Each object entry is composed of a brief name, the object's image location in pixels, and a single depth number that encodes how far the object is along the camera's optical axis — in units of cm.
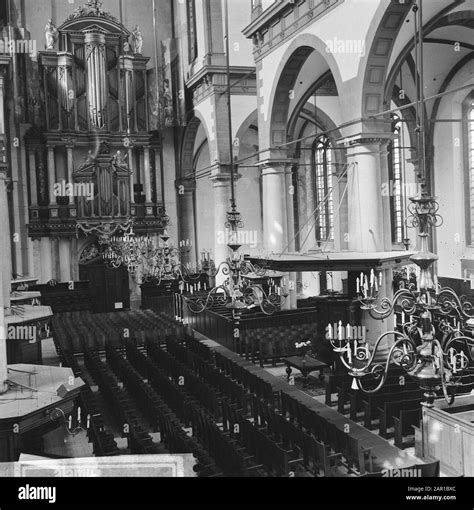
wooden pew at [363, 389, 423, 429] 1033
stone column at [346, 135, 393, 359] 1223
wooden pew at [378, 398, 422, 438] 990
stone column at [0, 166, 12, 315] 1433
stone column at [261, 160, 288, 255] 1673
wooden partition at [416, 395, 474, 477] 796
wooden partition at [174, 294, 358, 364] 1453
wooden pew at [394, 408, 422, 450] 950
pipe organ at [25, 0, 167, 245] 2375
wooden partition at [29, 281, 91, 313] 2247
